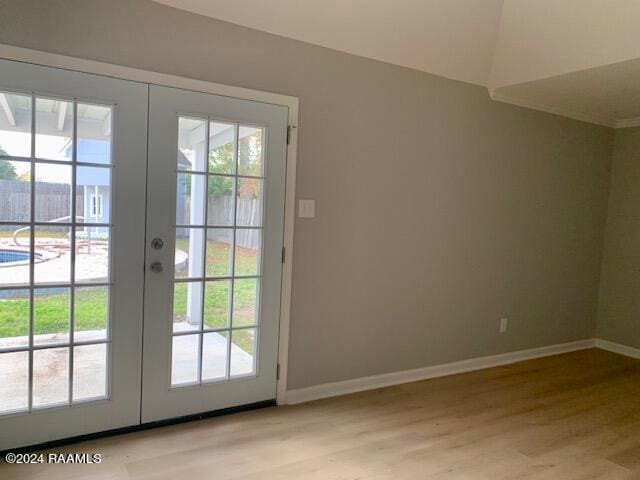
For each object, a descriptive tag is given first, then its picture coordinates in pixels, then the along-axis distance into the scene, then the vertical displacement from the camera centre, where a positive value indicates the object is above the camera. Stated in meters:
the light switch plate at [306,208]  2.87 +0.00
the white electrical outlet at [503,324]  3.95 -0.93
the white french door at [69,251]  2.12 -0.28
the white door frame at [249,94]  2.12 +0.63
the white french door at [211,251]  2.46 -0.28
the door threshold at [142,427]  2.24 -1.27
